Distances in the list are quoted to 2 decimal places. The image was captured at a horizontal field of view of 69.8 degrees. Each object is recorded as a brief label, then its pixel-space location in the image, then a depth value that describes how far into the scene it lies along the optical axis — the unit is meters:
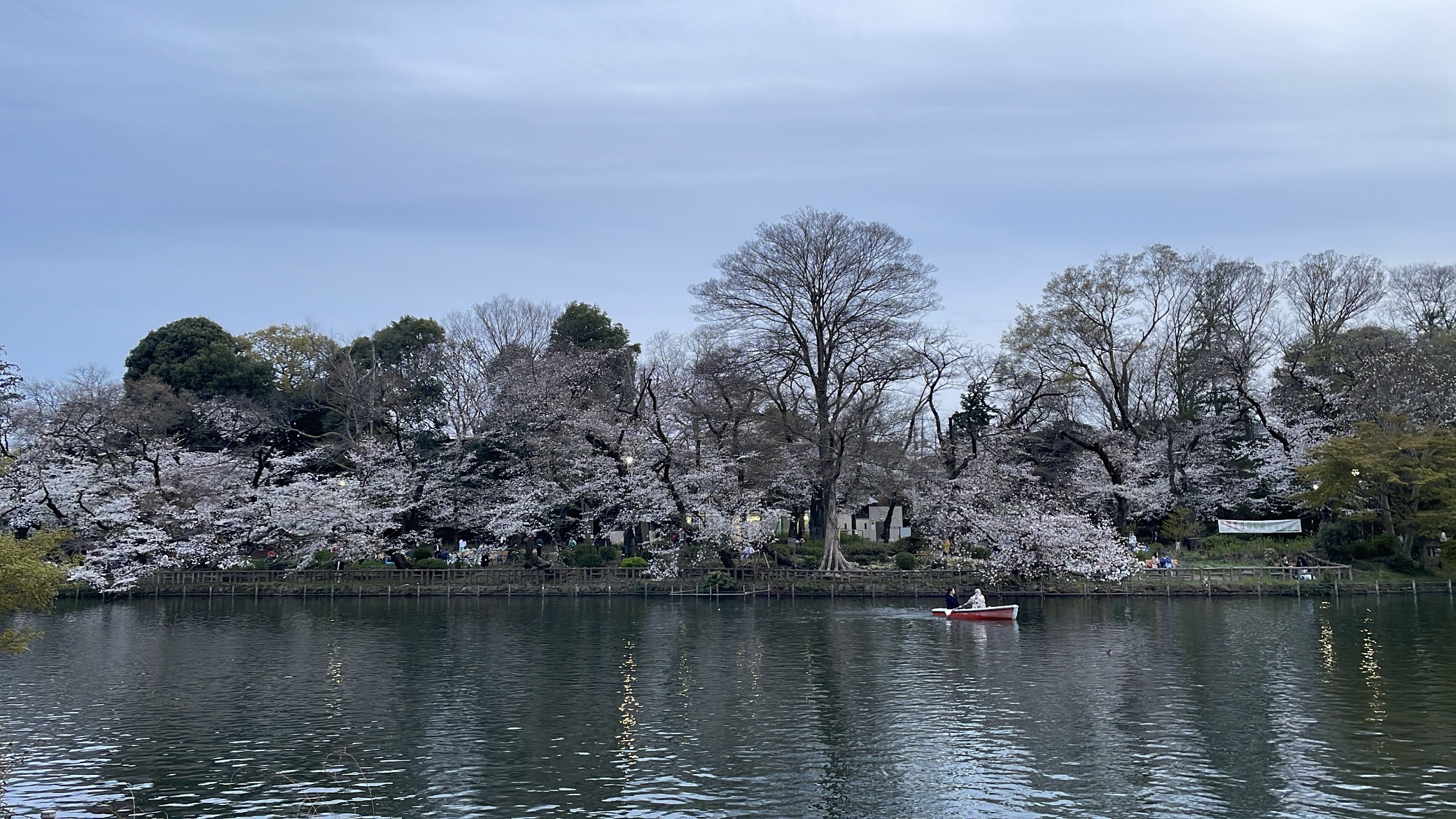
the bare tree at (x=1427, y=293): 68.19
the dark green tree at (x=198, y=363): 67.62
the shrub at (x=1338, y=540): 54.75
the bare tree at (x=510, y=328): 73.56
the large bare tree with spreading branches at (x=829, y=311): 53.50
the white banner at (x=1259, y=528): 60.41
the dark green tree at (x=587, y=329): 74.56
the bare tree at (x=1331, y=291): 66.06
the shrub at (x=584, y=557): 55.56
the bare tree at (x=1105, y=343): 64.31
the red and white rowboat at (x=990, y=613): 40.94
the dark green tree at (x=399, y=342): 73.56
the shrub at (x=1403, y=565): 53.47
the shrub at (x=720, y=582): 52.91
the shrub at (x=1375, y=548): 54.38
